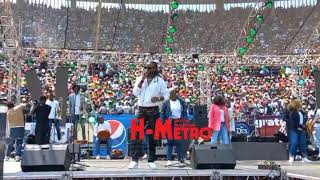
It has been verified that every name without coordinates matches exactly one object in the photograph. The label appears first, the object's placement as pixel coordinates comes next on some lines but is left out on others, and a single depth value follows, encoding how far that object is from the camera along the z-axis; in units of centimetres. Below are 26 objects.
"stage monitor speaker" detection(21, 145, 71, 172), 779
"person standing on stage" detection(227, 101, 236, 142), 1359
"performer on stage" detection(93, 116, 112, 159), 1318
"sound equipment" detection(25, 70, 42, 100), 1173
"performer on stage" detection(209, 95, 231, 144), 1127
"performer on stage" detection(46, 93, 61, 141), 1371
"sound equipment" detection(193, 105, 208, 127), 1305
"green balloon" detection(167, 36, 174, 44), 2023
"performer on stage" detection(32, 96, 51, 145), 1205
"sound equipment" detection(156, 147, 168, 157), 1251
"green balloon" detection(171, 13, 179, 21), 1937
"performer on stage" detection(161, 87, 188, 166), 995
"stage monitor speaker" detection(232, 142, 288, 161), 1203
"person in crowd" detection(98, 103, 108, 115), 1888
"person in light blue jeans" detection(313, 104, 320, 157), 1376
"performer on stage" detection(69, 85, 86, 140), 1329
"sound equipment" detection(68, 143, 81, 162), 957
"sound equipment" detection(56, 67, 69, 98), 1457
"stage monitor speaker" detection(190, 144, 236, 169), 812
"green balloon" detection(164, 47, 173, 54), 2008
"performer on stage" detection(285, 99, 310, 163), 1234
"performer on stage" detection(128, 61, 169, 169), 834
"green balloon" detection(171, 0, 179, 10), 1850
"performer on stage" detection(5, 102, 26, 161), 1274
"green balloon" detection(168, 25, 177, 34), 1944
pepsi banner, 1459
